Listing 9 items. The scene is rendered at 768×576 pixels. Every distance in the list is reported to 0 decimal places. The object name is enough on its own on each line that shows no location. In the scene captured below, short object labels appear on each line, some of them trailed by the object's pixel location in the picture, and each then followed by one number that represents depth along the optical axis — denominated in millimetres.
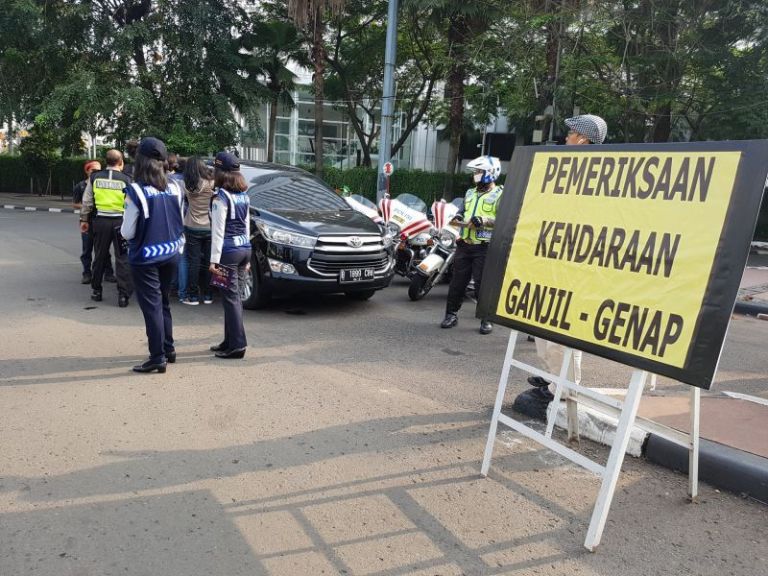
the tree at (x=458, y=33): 16344
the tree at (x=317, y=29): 17125
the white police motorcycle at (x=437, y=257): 8219
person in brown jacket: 7363
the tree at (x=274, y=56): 21781
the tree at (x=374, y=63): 21828
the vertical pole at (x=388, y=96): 14406
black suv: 7051
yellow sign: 2697
